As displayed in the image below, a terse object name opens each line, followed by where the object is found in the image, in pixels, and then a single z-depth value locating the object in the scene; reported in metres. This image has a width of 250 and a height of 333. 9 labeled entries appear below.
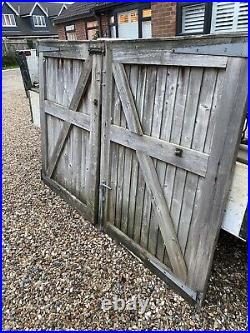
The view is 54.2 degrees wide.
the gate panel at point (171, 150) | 1.92
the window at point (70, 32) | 14.02
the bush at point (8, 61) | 22.26
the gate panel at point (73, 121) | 3.09
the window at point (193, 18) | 5.27
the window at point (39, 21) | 29.88
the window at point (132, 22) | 8.03
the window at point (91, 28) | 11.68
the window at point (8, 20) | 27.98
